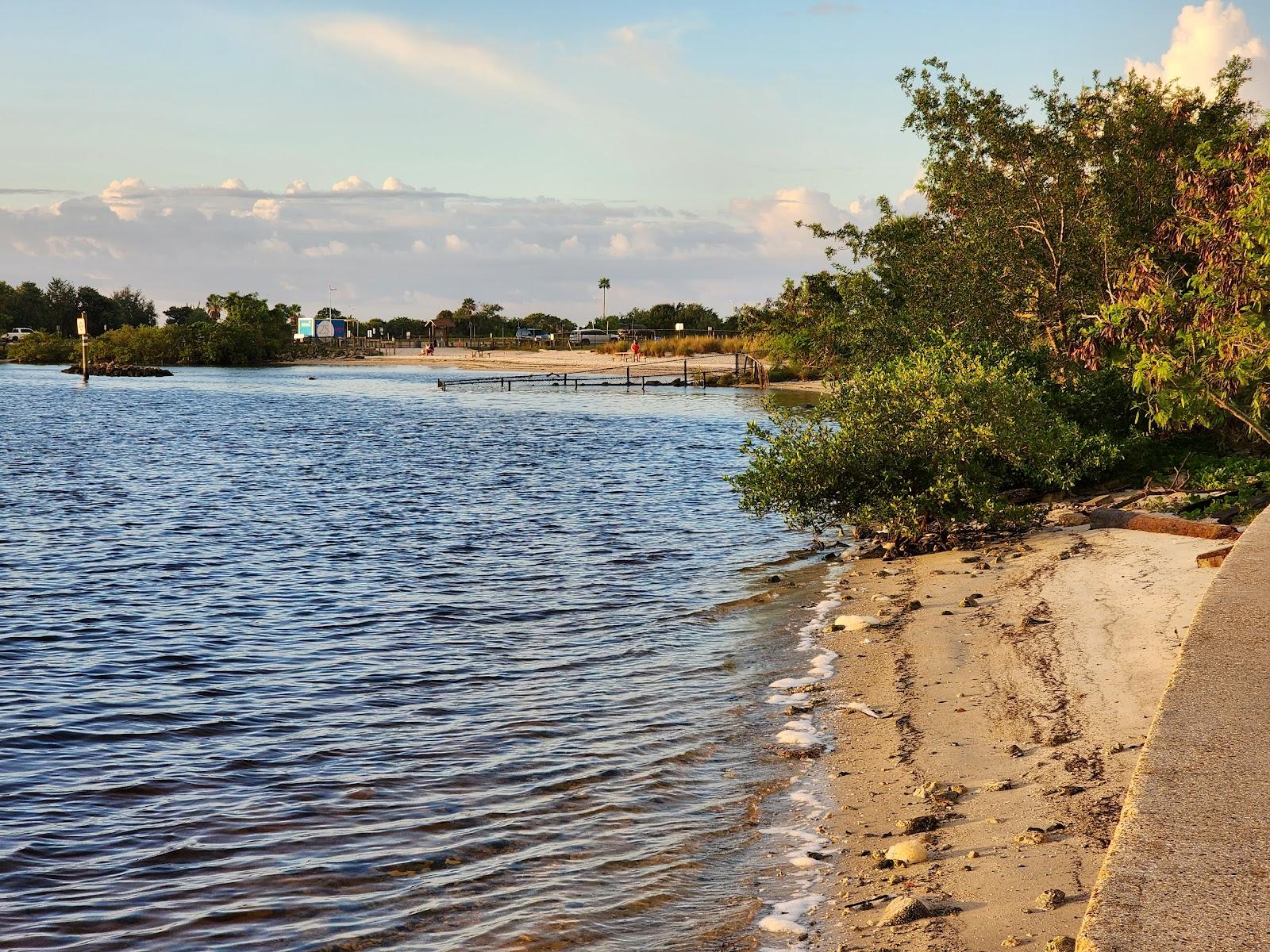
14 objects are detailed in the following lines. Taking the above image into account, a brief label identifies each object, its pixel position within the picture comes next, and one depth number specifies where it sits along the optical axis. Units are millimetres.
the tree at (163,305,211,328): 187500
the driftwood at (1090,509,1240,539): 13500
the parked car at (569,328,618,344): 133125
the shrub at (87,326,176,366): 127188
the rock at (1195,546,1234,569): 11641
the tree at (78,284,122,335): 164500
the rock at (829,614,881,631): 11648
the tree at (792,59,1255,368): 22047
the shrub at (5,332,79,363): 140250
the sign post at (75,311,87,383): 87688
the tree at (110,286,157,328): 175000
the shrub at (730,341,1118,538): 15422
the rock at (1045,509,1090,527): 15641
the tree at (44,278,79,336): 167750
